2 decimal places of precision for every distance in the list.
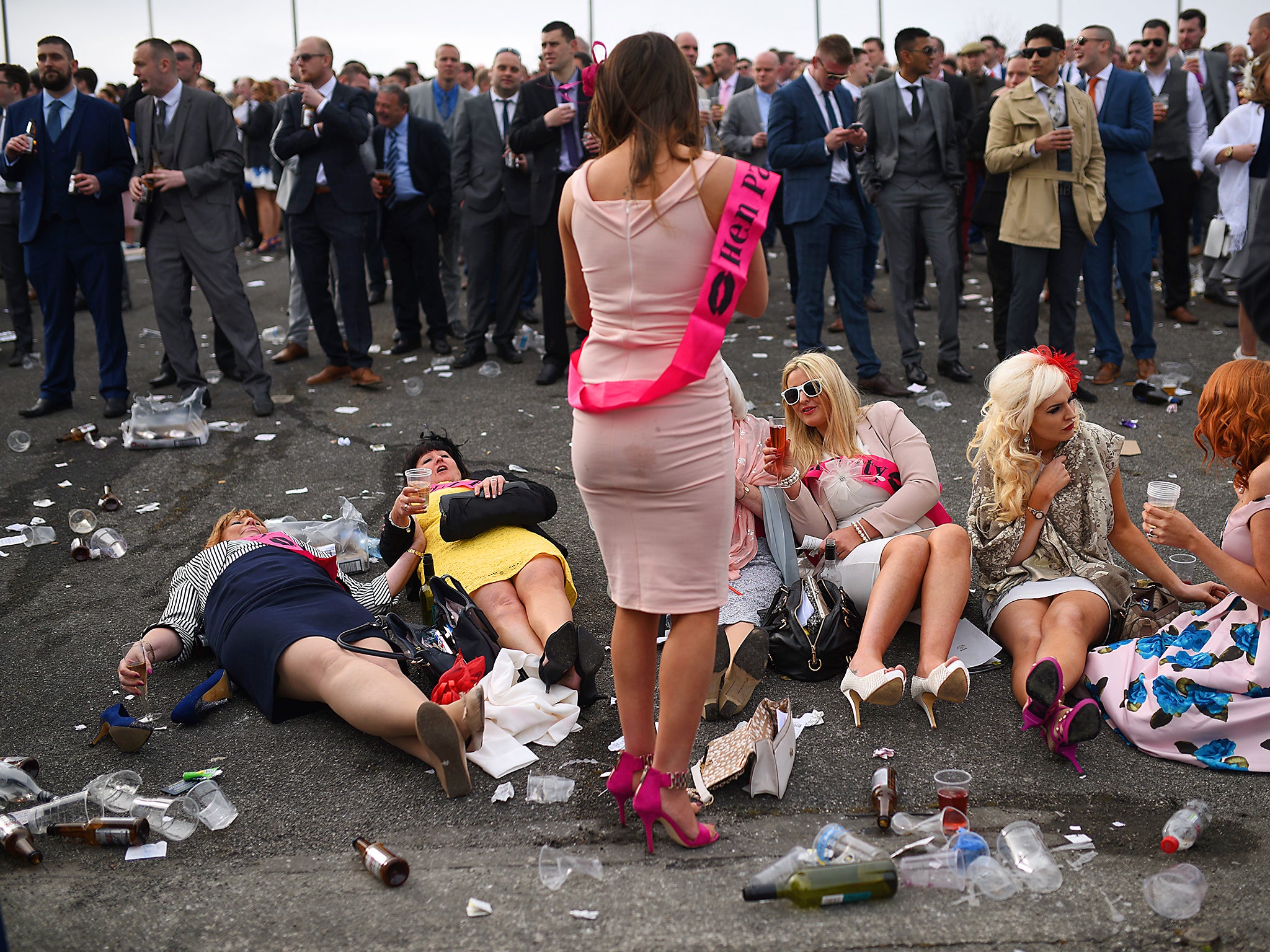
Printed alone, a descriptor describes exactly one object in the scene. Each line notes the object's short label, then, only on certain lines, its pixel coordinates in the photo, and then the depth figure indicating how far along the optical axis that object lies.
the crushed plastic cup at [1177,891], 2.51
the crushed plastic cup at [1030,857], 2.66
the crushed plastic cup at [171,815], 3.04
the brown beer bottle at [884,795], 2.95
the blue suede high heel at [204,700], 3.66
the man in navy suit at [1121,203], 7.34
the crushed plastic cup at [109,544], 5.37
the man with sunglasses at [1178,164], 9.17
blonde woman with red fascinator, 3.80
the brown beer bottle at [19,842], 2.90
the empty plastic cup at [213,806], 3.10
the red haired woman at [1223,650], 3.19
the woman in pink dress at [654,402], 2.49
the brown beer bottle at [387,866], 2.74
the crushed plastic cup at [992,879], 2.63
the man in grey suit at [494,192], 8.52
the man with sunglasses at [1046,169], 7.01
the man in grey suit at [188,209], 7.38
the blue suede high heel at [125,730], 3.45
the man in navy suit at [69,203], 7.43
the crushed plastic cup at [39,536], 5.55
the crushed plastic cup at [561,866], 2.75
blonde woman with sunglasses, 3.68
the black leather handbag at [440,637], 3.68
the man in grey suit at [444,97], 10.58
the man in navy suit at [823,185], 7.55
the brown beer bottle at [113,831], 2.98
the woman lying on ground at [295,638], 3.26
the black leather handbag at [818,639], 3.84
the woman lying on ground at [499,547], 4.07
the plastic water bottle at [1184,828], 2.78
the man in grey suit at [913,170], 7.60
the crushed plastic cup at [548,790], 3.16
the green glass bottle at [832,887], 2.58
